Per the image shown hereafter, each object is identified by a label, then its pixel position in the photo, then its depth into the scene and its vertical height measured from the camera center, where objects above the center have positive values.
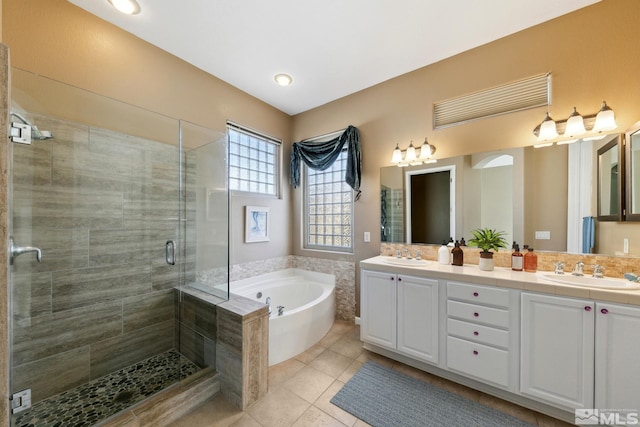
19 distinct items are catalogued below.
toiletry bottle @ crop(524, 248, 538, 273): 1.85 -0.40
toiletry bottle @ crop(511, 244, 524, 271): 1.86 -0.39
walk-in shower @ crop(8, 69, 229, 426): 1.52 -0.31
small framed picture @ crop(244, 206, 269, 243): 2.86 -0.16
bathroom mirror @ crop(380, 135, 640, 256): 1.69 +0.13
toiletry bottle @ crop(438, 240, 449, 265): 2.18 -0.41
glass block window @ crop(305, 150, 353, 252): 3.09 +0.04
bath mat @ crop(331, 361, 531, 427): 1.50 -1.36
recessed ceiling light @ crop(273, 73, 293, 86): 2.51 +1.48
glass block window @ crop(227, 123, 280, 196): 2.79 +0.66
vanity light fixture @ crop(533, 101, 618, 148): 1.64 +0.64
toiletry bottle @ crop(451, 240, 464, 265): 2.09 -0.40
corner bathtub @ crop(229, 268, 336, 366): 2.12 -1.04
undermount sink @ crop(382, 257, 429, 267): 2.19 -0.49
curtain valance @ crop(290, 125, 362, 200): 2.83 +0.76
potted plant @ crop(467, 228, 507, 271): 1.89 -0.27
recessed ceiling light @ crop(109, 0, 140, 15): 1.65 +1.50
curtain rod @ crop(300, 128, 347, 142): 3.02 +1.04
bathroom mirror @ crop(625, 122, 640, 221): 1.56 +0.26
